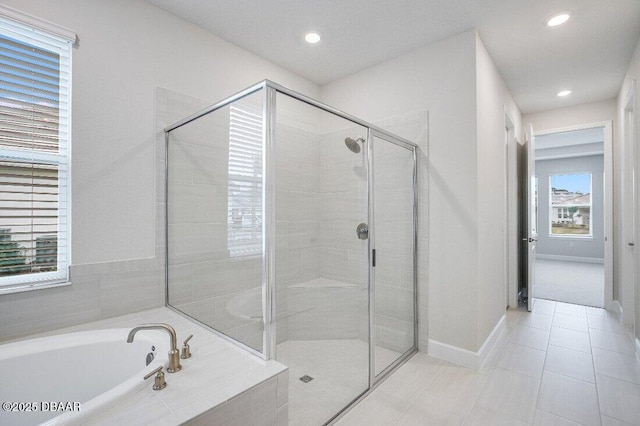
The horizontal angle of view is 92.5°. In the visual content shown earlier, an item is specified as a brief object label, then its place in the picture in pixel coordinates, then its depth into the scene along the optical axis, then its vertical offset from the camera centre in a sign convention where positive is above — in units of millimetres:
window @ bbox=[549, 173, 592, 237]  7094 +252
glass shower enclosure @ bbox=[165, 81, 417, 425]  1562 -149
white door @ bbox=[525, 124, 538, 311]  3641 -38
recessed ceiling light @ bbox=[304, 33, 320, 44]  2488 +1459
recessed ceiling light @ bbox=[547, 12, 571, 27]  2168 +1418
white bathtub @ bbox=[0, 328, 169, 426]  1338 -749
